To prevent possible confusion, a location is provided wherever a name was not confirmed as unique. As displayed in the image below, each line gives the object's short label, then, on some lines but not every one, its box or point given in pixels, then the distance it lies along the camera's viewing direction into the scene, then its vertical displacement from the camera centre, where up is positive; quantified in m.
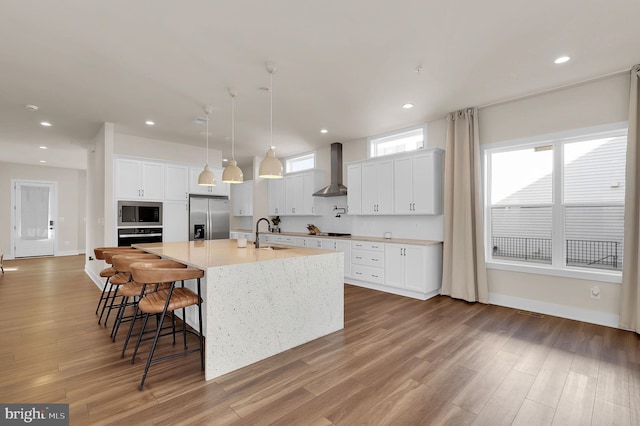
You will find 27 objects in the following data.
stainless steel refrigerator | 6.30 -0.16
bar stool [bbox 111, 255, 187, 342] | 2.79 -0.75
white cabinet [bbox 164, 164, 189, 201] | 5.98 +0.57
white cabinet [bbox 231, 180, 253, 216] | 8.22 +0.36
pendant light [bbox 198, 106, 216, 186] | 4.31 +0.48
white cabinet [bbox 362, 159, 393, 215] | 5.34 +0.46
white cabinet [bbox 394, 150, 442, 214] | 4.79 +0.48
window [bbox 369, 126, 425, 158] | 5.38 +1.35
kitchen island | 2.38 -0.82
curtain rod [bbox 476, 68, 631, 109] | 3.38 +1.59
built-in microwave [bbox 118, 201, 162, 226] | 5.33 -0.06
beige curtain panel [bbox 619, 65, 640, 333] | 3.19 -0.02
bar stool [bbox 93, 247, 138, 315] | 3.59 -0.61
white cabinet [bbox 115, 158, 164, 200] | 5.38 +0.58
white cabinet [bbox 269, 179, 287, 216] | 7.62 +0.37
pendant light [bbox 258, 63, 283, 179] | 3.36 +0.50
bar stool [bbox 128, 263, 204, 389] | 2.26 -0.76
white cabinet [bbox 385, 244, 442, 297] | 4.53 -0.89
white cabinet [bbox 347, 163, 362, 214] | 5.84 +0.46
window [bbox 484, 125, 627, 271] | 3.56 +0.14
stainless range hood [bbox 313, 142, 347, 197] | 6.41 +0.93
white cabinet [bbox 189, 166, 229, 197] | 6.35 +0.54
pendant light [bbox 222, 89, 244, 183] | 3.98 +0.50
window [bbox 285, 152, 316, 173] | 7.34 +1.26
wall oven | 5.31 -0.48
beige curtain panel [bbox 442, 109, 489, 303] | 4.35 -0.03
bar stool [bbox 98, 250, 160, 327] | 3.25 -0.73
